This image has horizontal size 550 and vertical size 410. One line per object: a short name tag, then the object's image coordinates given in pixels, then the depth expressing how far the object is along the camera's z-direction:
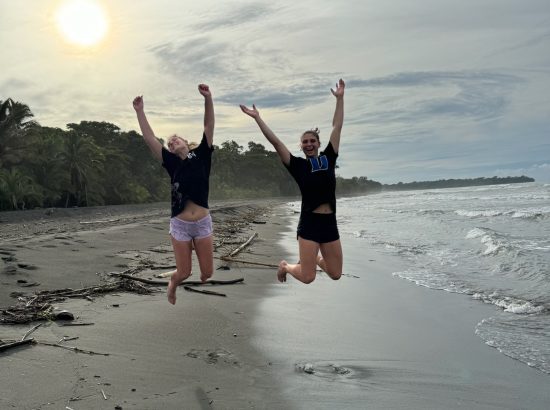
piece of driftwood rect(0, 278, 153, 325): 6.04
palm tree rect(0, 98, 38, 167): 39.47
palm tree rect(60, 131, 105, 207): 47.03
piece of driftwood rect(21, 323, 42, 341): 5.25
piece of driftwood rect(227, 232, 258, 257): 13.78
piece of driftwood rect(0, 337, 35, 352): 4.87
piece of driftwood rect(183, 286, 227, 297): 8.38
